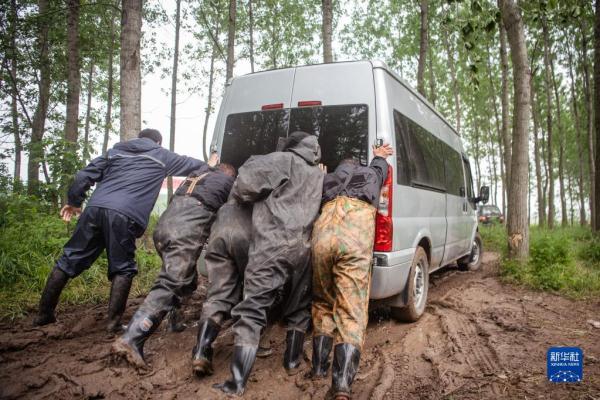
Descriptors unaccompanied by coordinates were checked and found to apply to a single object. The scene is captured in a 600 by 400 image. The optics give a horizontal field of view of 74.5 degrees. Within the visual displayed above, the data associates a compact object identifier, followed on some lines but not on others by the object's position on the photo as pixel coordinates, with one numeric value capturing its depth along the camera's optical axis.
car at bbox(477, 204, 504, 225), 19.02
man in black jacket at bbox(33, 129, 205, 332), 3.82
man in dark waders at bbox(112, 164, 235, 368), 3.12
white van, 3.62
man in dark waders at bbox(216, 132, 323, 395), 2.83
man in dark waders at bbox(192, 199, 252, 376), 3.15
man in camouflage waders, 2.75
